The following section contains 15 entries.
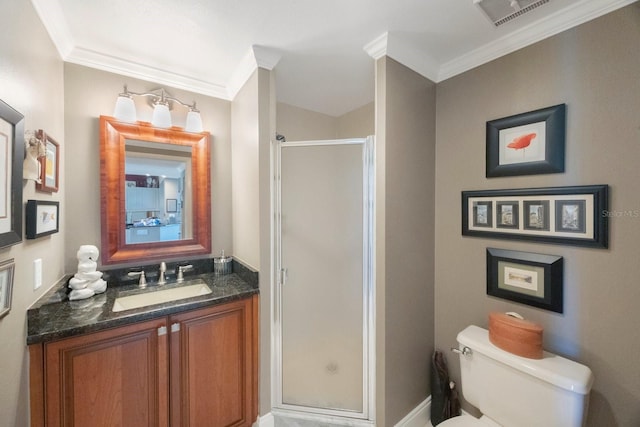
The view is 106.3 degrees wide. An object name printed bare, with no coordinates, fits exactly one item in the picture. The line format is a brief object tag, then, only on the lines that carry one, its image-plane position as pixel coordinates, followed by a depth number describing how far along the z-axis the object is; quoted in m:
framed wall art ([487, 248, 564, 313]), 1.22
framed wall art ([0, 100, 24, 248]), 0.82
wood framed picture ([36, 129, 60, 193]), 1.14
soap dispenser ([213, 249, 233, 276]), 1.86
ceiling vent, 1.11
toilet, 1.01
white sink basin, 1.47
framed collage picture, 1.11
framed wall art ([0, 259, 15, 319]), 0.82
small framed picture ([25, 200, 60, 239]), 1.03
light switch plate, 1.09
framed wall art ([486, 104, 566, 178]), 1.21
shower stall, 1.61
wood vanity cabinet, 1.03
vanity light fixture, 1.54
